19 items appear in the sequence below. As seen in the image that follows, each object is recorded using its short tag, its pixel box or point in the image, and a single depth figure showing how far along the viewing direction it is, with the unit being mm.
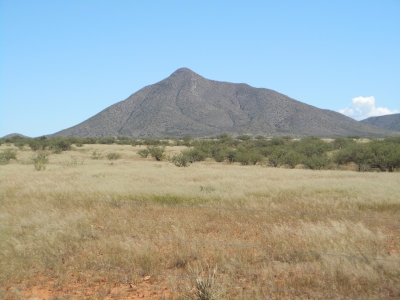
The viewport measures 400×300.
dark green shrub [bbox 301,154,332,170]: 33938
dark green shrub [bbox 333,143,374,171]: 32334
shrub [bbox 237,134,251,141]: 79475
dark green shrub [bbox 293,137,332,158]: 41031
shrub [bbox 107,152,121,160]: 44059
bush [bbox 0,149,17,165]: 35906
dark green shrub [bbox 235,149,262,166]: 39156
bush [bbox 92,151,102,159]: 44312
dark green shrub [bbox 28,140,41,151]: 57844
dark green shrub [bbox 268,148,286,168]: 36500
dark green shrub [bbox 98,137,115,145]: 83262
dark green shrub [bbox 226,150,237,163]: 42375
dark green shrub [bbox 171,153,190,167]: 33844
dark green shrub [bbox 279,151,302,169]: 35562
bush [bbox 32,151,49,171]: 26878
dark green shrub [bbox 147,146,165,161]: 44812
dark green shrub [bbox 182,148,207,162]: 42434
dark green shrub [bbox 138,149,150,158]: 47125
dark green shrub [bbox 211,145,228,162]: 42625
